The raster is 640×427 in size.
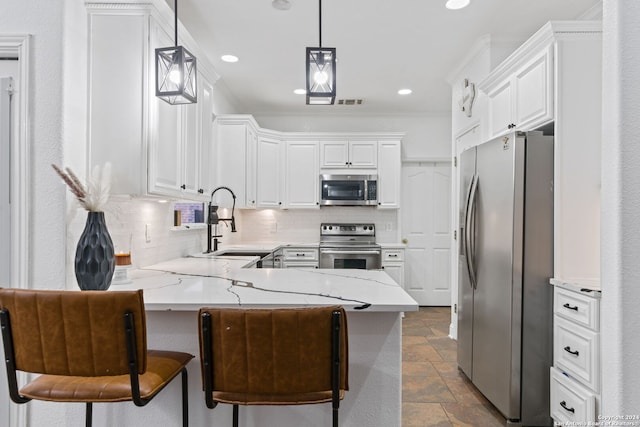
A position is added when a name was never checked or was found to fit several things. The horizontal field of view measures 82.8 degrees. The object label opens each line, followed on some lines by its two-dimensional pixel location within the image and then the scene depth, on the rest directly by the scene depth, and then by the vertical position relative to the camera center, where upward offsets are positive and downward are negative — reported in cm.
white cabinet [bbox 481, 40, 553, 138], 223 +84
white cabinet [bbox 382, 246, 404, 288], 486 -66
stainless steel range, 468 -56
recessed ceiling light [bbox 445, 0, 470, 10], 262 +154
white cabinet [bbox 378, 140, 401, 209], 504 +54
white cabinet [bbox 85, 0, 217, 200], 195 +64
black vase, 156 -20
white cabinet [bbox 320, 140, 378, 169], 504 +80
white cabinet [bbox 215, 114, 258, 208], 420 +68
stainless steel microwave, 498 +31
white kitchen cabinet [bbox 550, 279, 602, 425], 180 -75
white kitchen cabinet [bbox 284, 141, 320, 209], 507 +54
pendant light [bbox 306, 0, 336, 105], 167 +64
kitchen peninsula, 158 -75
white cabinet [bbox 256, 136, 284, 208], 480 +54
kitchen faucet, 358 -9
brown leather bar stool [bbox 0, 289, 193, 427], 113 -39
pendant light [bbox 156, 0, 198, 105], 168 +65
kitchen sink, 374 -42
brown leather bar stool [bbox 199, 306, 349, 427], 111 -44
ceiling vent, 484 +150
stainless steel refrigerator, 220 -39
